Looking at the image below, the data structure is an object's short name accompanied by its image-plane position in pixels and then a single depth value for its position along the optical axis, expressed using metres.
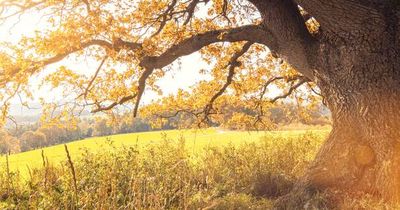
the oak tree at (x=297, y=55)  6.62
